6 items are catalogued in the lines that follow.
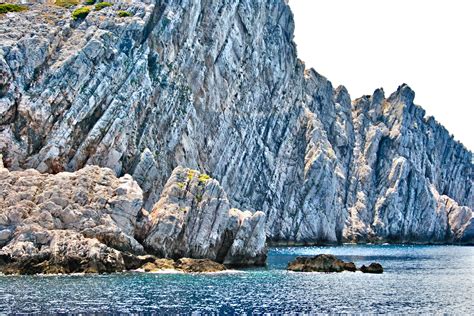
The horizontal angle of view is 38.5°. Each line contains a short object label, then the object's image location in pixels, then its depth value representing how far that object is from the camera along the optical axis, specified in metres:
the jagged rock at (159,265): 82.77
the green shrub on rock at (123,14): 117.19
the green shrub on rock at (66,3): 120.06
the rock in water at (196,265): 85.00
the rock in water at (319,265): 94.19
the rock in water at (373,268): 94.25
